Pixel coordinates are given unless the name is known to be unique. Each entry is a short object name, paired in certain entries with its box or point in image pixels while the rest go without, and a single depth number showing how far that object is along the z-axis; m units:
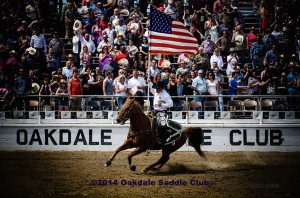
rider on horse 15.17
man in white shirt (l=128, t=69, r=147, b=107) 19.55
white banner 18.91
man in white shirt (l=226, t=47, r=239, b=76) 21.56
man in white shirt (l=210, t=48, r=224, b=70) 21.56
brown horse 14.49
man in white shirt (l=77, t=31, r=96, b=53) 22.69
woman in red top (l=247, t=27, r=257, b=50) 23.14
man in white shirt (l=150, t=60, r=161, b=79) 20.94
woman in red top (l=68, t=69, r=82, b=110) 19.69
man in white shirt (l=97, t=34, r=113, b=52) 22.31
